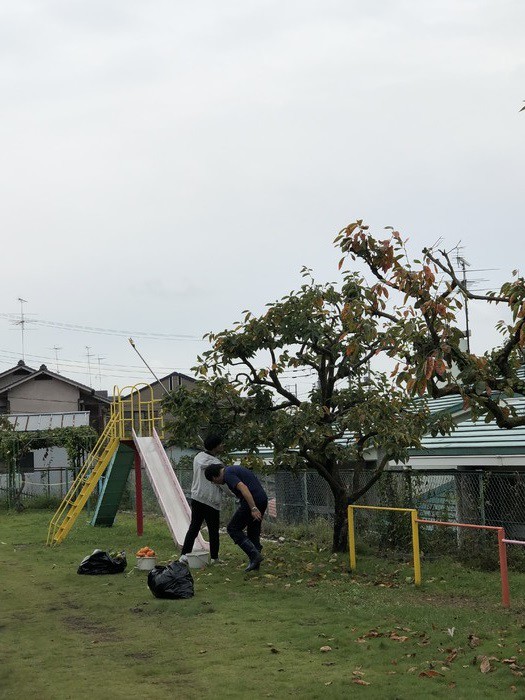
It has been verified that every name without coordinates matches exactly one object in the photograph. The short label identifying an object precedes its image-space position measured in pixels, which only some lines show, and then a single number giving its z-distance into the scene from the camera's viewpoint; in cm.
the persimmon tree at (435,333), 728
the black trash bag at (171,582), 1133
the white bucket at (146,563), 1384
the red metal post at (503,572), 1002
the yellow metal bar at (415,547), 1171
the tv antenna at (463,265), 2867
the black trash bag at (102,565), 1398
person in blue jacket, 1277
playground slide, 1666
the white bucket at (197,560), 1396
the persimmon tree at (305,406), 1414
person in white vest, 1377
